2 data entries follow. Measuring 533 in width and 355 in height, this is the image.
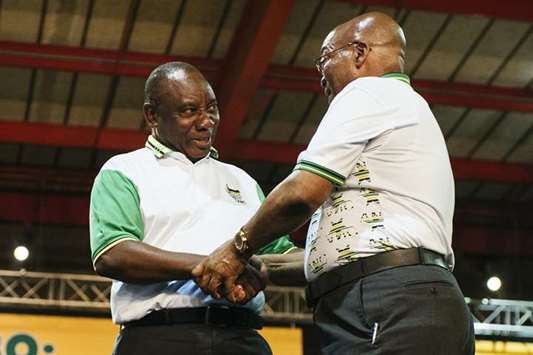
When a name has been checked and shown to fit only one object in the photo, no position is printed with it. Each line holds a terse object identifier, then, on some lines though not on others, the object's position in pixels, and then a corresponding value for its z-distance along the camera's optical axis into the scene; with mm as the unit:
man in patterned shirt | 5009
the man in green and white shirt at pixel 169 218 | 5377
